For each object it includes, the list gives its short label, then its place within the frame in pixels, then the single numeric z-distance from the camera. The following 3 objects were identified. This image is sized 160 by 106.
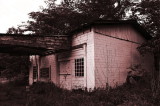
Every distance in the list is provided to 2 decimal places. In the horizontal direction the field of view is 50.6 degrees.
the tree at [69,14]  22.70
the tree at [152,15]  18.08
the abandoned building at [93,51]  10.52
